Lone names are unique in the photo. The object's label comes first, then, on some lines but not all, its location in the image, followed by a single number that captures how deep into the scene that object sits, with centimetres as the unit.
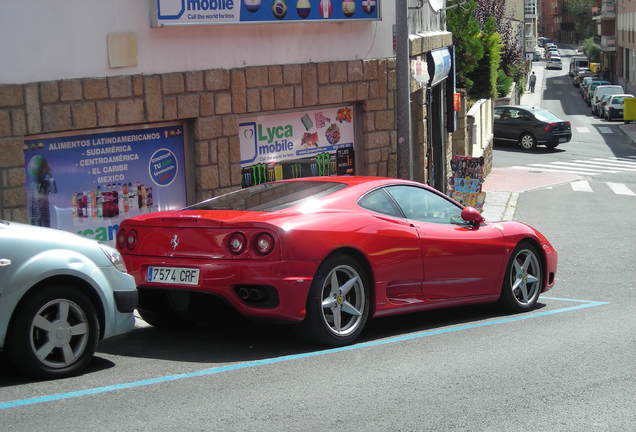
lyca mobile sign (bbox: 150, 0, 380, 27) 1230
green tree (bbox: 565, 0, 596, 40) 14138
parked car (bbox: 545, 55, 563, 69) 10944
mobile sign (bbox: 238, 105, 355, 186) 1401
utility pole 1423
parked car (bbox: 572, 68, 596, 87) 8491
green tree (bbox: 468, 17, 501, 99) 3206
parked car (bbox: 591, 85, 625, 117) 6153
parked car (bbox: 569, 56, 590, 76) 9612
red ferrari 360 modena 730
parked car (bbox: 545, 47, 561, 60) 11758
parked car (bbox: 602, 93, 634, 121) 5694
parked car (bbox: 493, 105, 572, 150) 3966
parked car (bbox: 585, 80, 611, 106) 6838
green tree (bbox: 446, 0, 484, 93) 2970
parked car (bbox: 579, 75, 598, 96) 7262
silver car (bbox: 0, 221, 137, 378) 632
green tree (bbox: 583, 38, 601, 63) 10444
